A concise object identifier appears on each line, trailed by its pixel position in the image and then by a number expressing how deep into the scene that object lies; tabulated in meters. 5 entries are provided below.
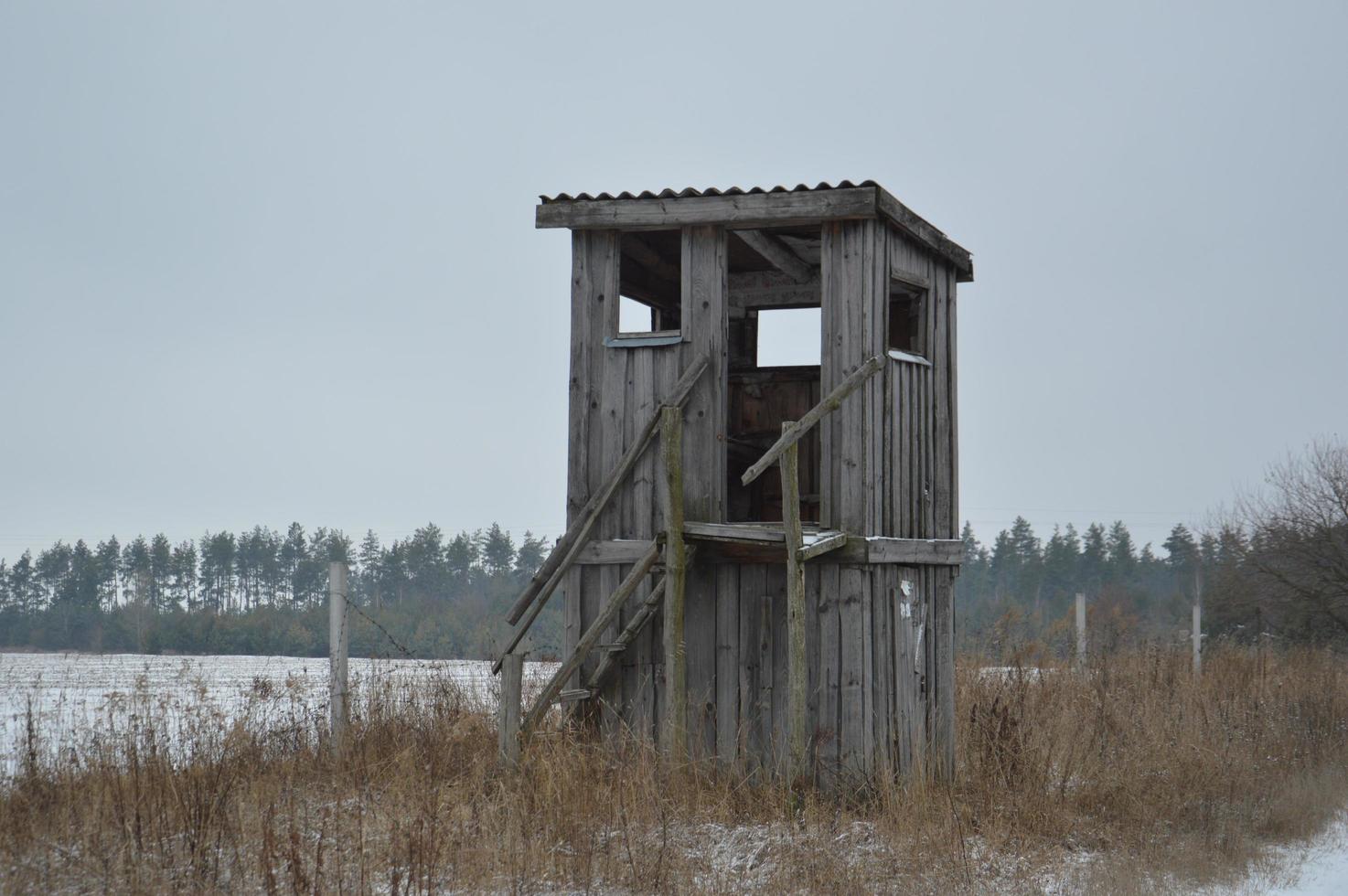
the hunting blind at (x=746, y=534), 11.05
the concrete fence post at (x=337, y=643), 11.79
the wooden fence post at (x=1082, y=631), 20.68
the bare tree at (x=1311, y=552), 28.66
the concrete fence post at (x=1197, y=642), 21.82
